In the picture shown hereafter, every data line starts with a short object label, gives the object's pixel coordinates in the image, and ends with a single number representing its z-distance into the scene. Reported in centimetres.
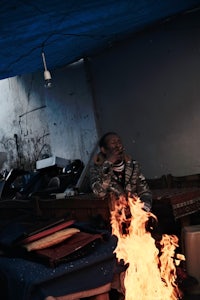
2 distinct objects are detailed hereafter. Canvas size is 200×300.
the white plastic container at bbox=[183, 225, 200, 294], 427
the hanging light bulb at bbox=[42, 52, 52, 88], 550
